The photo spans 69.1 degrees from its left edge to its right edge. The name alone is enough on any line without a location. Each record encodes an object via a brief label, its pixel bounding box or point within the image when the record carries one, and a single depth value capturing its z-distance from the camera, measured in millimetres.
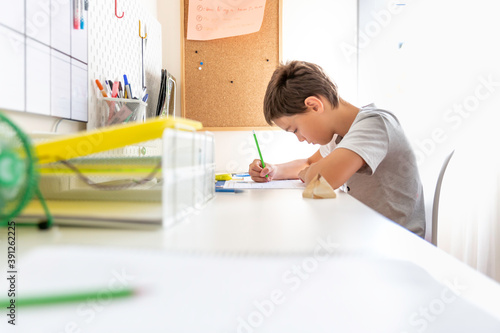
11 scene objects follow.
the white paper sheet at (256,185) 915
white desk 257
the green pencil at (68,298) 276
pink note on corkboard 1901
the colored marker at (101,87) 906
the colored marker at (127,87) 1065
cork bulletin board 1935
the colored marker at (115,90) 965
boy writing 849
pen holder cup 935
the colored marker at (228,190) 766
